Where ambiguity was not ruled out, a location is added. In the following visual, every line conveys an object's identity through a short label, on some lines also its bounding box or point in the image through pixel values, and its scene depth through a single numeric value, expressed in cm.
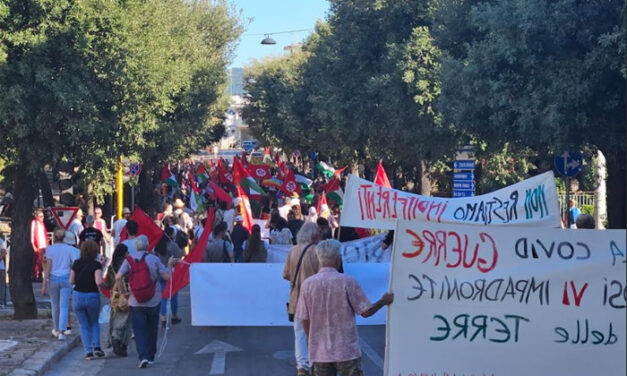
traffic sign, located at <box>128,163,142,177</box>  2940
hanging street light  5772
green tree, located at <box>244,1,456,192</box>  2855
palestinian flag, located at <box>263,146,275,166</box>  4115
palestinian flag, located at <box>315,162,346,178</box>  4406
